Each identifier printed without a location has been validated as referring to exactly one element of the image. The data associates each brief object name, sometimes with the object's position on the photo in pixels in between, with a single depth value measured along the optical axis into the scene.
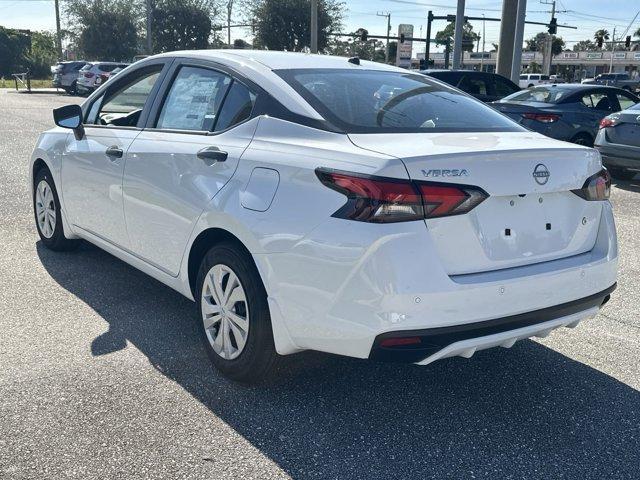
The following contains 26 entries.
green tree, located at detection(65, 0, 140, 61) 51.38
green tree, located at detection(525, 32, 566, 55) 101.69
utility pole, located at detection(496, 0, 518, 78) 21.11
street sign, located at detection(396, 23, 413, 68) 34.88
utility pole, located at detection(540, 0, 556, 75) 73.62
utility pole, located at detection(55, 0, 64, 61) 53.59
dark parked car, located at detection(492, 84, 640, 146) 11.21
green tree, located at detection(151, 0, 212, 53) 52.53
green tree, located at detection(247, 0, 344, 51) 49.41
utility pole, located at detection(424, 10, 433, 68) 44.00
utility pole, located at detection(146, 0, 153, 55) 42.62
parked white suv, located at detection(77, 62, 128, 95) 32.59
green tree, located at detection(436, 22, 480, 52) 109.93
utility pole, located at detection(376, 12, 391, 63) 90.88
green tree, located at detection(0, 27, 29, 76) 53.84
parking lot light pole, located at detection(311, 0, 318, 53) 35.03
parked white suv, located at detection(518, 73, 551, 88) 60.36
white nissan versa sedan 2.80
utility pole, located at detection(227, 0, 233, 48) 54.22
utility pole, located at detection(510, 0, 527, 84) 18.53
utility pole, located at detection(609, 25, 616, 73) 90.79
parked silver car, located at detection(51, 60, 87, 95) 36.19
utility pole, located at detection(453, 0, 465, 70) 23.62
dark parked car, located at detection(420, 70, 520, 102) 13.86
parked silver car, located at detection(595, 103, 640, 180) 9.84
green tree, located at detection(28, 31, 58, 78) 54.88
